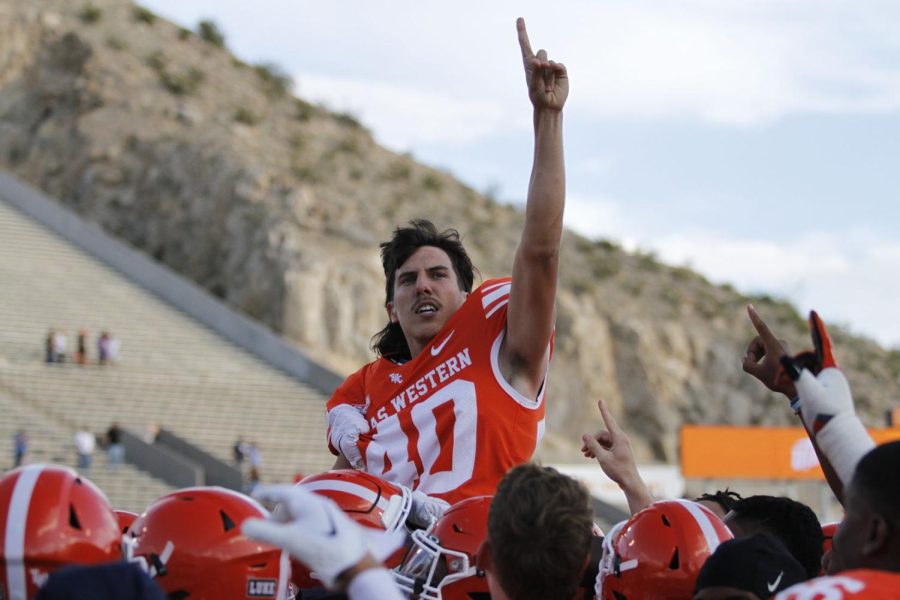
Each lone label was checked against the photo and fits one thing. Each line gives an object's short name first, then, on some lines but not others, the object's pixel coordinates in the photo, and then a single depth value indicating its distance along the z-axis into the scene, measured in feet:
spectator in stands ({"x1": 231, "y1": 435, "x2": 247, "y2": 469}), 94.73
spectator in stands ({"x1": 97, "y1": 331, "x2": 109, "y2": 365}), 111.24
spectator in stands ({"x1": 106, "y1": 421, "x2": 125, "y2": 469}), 89.66
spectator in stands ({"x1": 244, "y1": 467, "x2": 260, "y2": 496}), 88.99
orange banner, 102.22
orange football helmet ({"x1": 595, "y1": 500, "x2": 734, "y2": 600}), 14.21
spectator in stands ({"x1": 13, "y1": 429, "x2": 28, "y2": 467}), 84.79
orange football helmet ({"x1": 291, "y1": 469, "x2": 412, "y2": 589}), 15.56
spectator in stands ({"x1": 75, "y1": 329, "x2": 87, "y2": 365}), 109.81
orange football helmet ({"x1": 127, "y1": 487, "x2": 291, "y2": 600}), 13.57
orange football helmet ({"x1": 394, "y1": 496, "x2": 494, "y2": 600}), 14.74
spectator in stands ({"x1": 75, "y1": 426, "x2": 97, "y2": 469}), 87.74
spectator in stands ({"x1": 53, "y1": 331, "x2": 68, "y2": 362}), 108.88
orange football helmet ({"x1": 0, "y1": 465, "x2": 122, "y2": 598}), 12.17
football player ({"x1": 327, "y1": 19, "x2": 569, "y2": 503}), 16.46
